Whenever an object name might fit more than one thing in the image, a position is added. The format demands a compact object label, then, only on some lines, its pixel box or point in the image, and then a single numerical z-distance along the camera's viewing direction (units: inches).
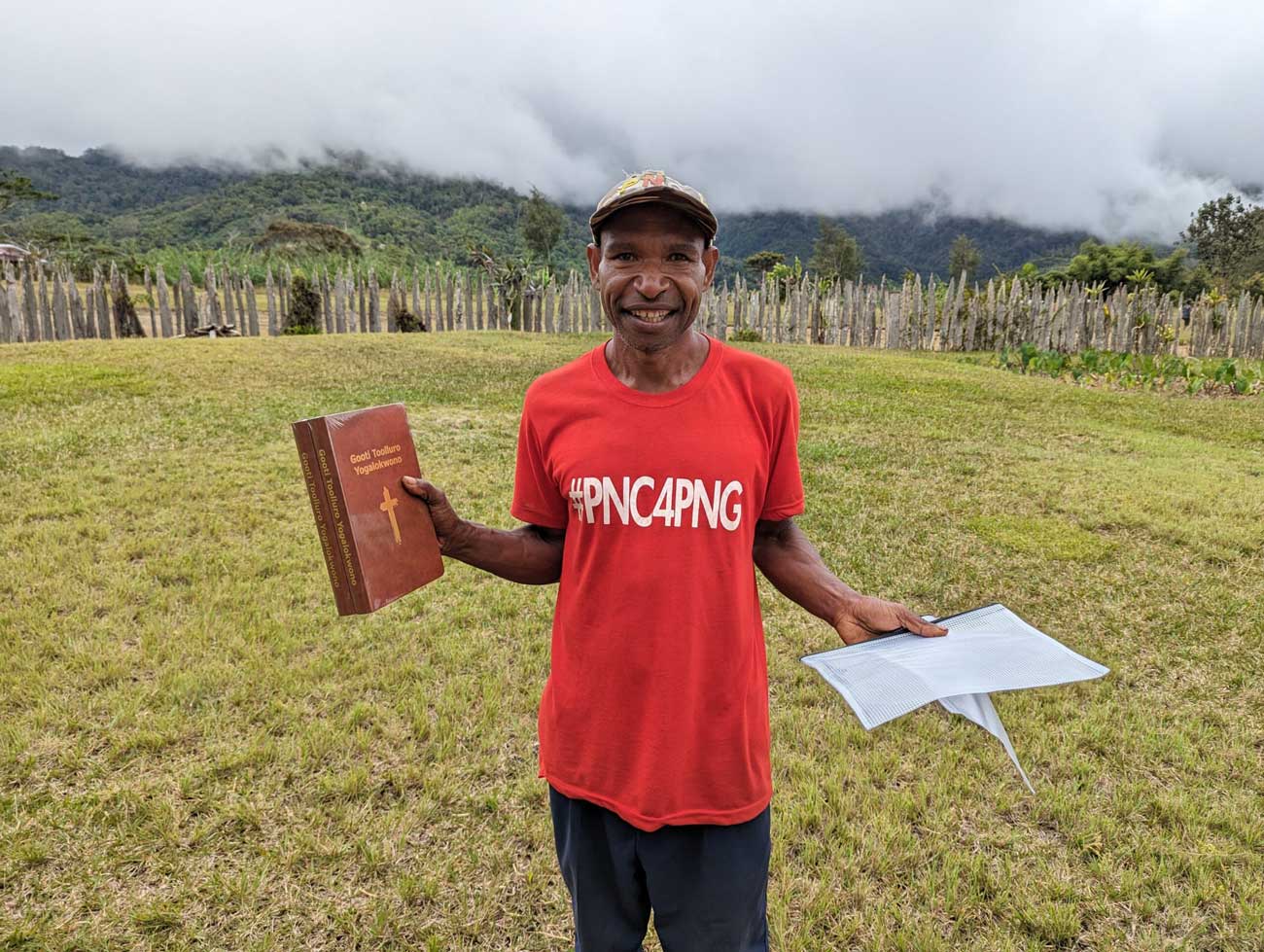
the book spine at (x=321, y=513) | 56.4
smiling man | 58.9
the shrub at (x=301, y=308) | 708.0
